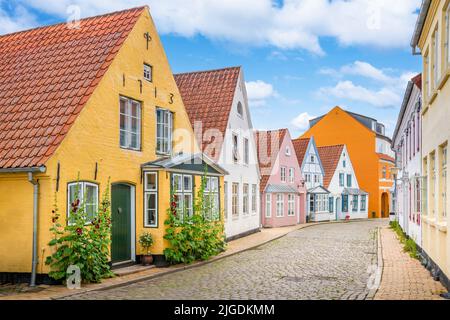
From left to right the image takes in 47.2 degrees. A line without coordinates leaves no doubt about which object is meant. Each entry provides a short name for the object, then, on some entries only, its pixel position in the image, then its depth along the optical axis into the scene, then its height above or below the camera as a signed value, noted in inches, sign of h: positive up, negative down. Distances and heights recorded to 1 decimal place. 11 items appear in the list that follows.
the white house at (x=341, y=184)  1678.9 +4.6
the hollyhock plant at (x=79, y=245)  406.7 -47.9
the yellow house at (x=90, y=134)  415.5 +49.2
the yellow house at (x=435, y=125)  386.6 +50.6
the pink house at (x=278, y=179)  1234.0 +15.3
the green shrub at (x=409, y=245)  604.4 -80.6
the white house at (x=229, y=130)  838.5 +93.4
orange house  1899.6 +148.7
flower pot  531.5 -77.0
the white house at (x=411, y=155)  615.4 +44.7
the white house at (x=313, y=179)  1533.0 +19.5
